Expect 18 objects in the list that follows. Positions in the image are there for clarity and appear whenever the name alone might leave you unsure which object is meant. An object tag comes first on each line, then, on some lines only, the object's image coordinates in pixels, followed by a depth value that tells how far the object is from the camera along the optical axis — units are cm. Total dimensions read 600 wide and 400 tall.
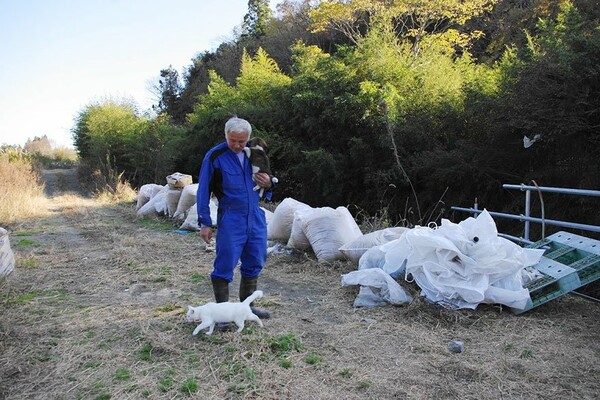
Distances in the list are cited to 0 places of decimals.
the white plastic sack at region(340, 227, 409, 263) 416
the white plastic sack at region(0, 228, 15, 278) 401
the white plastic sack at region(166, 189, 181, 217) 821
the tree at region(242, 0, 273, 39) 3014
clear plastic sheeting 308
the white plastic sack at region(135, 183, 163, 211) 970
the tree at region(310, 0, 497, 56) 1411
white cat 270
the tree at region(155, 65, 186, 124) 3116
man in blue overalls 282
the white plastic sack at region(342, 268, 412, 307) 328
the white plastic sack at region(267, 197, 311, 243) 535
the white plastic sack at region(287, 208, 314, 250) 489
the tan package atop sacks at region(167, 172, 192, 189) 826
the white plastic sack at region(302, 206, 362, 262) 453
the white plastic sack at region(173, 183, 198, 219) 757
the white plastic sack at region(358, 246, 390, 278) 371
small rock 256
